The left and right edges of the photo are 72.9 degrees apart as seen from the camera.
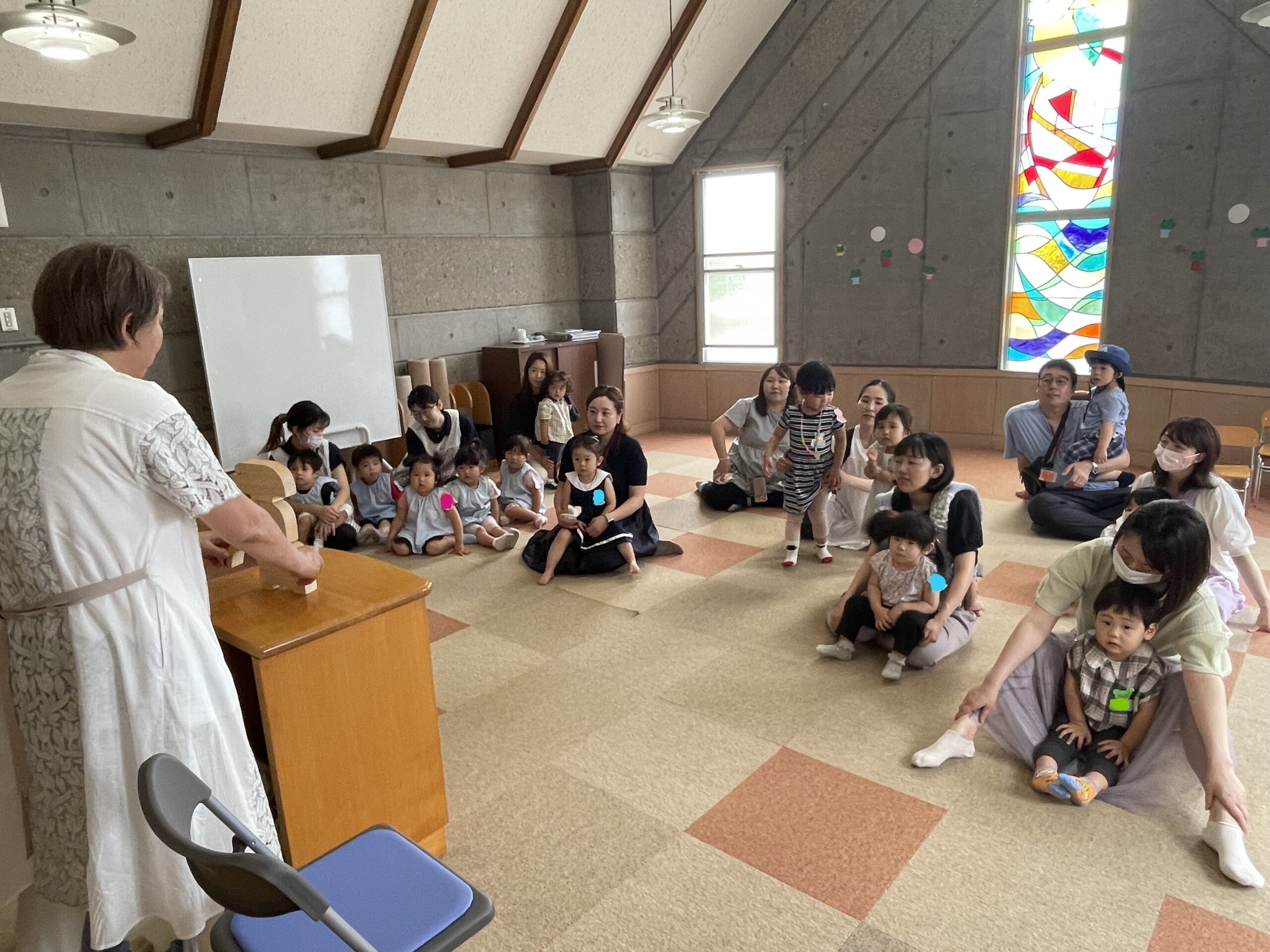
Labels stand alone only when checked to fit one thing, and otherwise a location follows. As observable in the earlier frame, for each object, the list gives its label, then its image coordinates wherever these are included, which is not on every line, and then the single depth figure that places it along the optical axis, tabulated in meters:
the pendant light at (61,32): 3.09
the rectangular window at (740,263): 8.33
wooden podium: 2.02
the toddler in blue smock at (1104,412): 5.33
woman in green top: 2.37
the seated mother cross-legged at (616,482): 4.71
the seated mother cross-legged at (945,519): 3.47
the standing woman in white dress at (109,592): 1.57
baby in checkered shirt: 2.50
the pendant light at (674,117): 5.79
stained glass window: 6.63
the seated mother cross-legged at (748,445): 5.48
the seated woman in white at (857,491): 4.98
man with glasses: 5.13
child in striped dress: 4.71
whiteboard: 5.71
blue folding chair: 1.20
